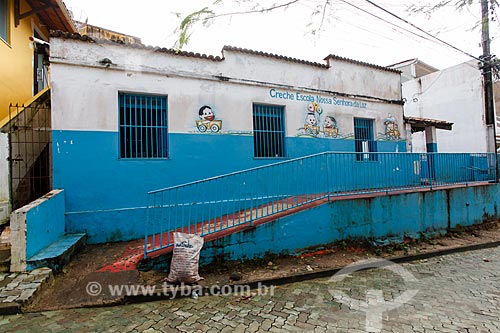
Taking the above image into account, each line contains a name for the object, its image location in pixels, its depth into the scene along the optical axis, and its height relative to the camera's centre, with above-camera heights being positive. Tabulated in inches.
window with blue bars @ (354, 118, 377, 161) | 358.9 +47.7
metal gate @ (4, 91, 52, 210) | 223.9 +26.9
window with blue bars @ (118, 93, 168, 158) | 235.6 +46.0
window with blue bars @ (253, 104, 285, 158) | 291.3 +47.2
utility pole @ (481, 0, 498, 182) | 347.9 +101.3
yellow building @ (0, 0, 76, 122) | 263.7 +152.9
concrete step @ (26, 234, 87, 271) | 158.7 -46.1
